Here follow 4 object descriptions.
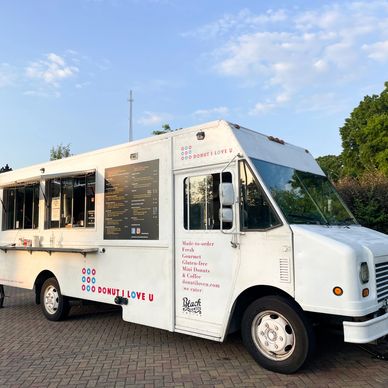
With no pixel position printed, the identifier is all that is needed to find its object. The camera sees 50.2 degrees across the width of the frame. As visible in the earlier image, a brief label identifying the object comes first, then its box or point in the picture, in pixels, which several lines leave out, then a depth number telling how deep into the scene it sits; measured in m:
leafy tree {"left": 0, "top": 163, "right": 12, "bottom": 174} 30.42
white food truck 4.38
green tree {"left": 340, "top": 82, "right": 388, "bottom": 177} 26.94
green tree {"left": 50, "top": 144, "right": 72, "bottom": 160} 24.01
